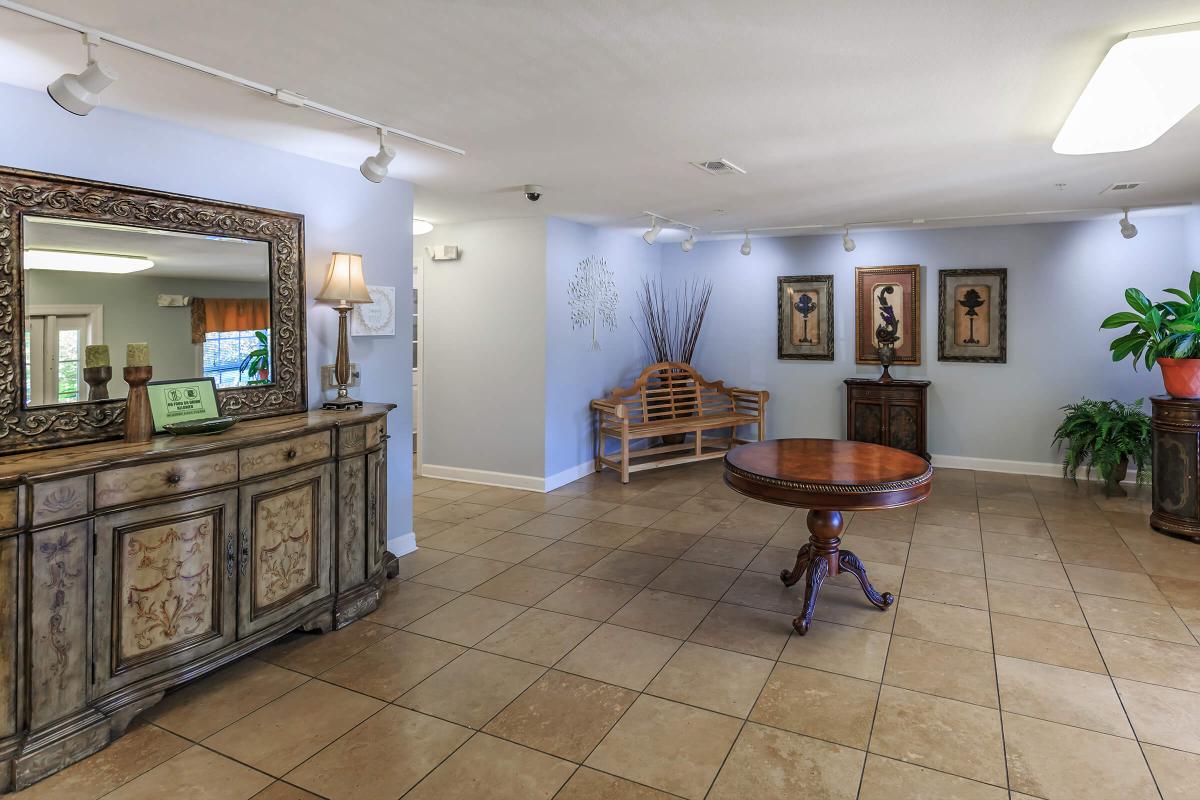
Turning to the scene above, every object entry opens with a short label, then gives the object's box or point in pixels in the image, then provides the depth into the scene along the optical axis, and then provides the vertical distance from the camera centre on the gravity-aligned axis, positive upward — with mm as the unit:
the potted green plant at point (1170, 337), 4398 +388
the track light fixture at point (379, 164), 3074 +1040
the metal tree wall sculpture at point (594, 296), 6031 +882
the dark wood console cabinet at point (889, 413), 6336 -211
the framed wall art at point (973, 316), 6258 +715
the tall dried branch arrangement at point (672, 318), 7320 +804
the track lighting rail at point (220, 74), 1987 +1124
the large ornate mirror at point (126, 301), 2473 +377
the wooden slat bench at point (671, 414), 6191 -234
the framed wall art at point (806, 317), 6926 +769
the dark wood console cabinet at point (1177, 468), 4320 -497
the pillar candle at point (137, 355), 2639 +132
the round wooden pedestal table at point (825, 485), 2846 -403
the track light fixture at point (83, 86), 2047 +927
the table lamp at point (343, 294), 3539 +507
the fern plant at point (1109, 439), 5285 -372
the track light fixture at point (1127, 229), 5161 +1258
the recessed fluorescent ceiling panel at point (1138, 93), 2170 +1099
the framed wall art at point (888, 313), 6543 +776
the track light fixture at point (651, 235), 5407 +1256
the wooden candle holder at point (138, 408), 2580 -75
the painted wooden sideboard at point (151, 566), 2066 -648
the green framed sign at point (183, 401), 2729 -51
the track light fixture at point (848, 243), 5993 +1324
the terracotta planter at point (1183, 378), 4391 +96
